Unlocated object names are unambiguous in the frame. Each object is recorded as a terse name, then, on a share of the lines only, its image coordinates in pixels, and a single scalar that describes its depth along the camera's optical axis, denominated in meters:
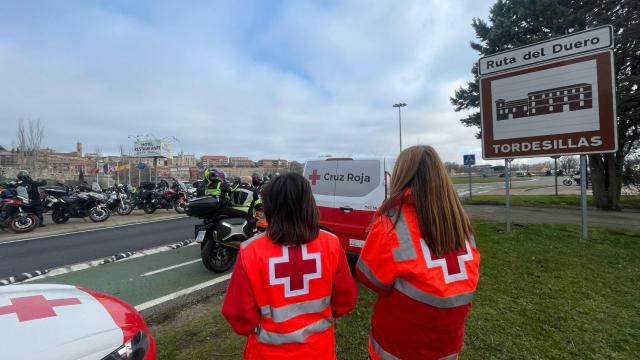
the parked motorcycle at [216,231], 5.38
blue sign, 19.52
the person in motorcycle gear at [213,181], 6.64
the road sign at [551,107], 6.80
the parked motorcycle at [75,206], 11.32
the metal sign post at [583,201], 7.03
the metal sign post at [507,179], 8.03
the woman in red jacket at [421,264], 1.53
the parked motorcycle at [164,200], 14.33
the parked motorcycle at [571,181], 37.19
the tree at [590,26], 11.93
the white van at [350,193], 5.04
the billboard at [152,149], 29.33
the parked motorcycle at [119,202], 13.22
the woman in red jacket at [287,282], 1.60
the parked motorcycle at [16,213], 9.82
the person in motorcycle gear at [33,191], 10.49
